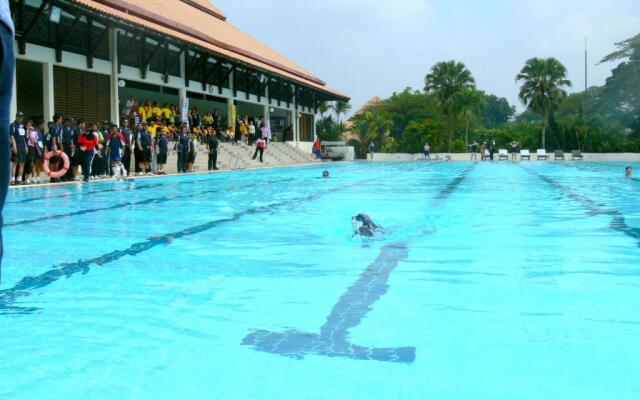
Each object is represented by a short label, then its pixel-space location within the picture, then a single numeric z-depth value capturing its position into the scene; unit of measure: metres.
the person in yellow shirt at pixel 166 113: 27.27
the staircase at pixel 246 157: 28.80
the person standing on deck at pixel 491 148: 51.38
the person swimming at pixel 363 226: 7.82
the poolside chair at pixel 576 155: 50.94
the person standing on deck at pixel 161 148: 22.17
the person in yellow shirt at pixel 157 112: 26.50
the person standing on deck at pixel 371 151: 55.47
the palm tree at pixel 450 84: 66.00
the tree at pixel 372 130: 63.75
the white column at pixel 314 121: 54.25
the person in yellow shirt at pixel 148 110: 26.04
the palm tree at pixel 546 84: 63.00
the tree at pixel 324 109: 69.80
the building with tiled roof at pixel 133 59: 21.17
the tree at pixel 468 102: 65.00
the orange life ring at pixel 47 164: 16.53
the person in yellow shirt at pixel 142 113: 25.47
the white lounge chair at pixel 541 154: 50.94
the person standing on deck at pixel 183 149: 24.02
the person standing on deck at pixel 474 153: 55.16
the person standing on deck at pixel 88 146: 17.80
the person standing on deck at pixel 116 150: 19.42
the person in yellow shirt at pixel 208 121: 32.12
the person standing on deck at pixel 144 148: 21.31
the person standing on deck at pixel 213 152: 26.80
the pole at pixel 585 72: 84.31
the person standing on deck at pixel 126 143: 20.45
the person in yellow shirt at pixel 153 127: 24.64
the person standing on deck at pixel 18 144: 15.19
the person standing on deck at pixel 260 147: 33.56
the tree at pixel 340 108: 72.75
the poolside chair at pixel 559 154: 50.62
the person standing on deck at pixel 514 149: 53.72
